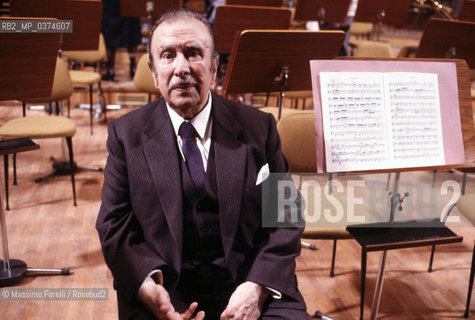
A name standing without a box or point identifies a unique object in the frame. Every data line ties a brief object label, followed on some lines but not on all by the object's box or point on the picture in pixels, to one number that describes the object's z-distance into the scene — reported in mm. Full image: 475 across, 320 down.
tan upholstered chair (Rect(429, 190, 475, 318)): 2359
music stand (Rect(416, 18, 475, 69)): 3363
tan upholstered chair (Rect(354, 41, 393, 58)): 4367
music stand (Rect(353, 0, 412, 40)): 5457
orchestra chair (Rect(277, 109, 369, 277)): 2430
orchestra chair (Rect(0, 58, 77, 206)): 3262
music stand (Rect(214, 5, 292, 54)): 3801
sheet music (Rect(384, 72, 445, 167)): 1898
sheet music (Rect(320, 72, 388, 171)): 1835
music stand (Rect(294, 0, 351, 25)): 5137
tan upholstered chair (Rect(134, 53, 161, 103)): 4232
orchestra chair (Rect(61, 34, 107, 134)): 4570
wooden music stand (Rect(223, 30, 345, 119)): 2539
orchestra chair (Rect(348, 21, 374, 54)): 6922
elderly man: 1555
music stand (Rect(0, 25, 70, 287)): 2412
